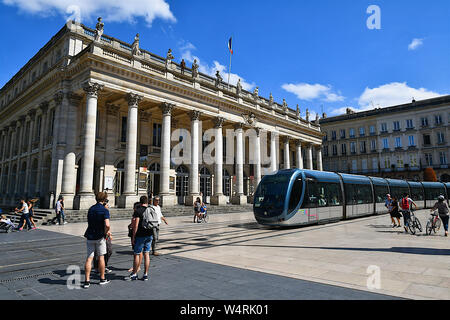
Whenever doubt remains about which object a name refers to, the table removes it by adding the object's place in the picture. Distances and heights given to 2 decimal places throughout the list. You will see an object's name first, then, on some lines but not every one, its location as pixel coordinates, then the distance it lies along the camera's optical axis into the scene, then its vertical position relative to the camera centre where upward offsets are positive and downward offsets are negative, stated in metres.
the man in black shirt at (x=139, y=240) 5.35 -0.90
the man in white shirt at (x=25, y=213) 14.03 -0.92
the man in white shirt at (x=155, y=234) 7.60 -1.10
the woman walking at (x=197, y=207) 16.52 -0.74
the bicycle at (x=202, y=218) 16.60 -1.44
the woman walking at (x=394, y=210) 13.28 -0.76
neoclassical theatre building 20.23 +6.59
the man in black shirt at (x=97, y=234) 5.08 -0.72
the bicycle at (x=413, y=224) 11.47 -1.25
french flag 30.52 +16.58
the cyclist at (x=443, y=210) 10.47 -0.61
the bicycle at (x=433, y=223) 11.13 -1.16
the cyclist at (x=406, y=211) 11.74 -0.71
